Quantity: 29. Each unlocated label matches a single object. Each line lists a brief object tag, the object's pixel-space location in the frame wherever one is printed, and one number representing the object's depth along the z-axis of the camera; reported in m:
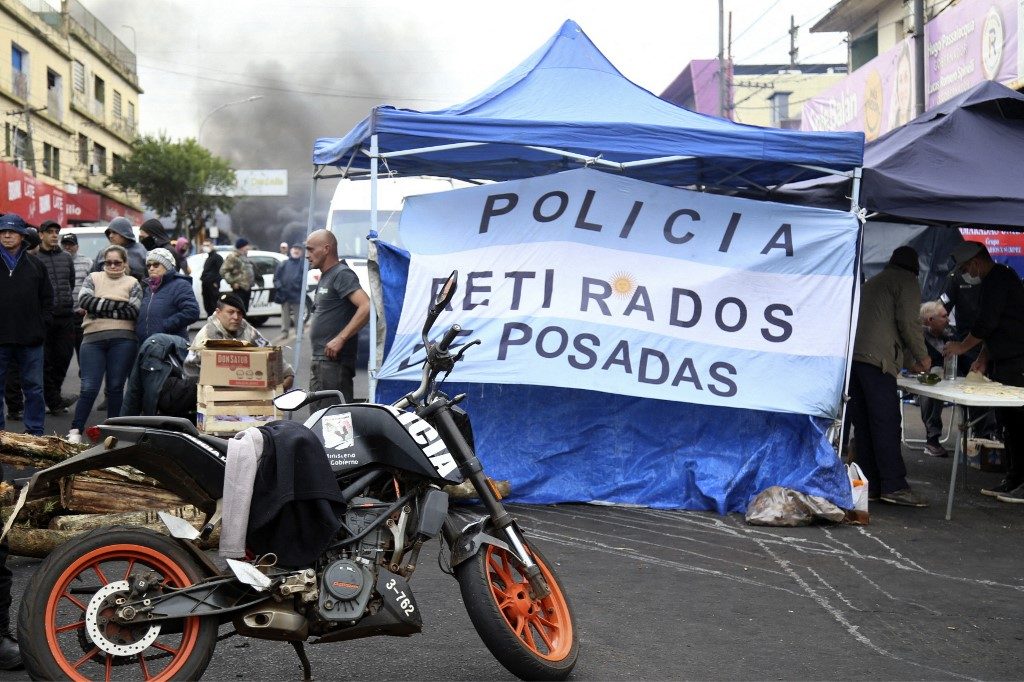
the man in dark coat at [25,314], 9.31
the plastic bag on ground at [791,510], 7.95
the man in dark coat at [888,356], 8.84
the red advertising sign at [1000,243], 15.00
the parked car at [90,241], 22.02
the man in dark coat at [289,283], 21.06
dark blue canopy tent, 8.34
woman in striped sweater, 9.37
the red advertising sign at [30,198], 24.12
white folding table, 8.12
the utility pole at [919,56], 17.05
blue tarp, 8.43
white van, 14.92
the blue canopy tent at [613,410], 8.27
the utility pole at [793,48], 55.64
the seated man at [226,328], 8.25
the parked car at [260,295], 25.14
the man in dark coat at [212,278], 17.05
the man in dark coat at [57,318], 11.88
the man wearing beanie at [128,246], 10.49
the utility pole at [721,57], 36.28
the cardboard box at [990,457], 10.60
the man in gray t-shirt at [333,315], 8.56
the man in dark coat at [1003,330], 9.28
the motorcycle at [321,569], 3.74
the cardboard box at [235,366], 7.78
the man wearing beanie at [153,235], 11.16
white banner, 8.20
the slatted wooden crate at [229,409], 7.77
